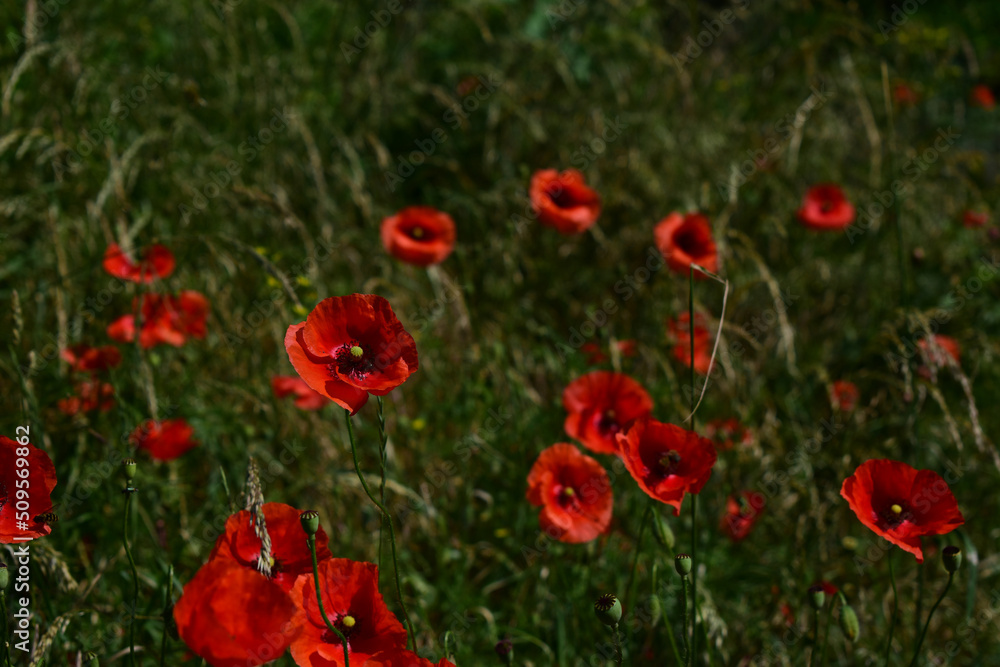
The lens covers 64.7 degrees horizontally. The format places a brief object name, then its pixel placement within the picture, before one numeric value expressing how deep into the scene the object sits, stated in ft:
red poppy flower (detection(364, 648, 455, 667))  4.23
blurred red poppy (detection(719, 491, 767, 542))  7.65
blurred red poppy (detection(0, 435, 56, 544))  4.39
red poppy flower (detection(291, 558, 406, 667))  4.46
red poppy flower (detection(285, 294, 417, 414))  4.66
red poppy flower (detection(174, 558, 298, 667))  3.58
